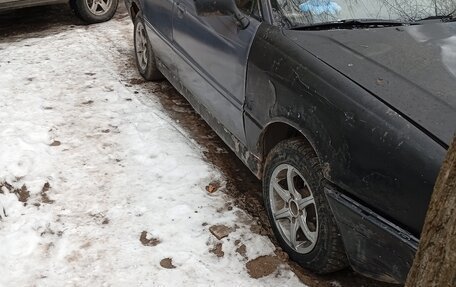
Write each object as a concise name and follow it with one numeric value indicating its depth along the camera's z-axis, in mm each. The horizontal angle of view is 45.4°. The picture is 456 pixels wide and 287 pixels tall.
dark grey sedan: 2395
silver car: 7094
